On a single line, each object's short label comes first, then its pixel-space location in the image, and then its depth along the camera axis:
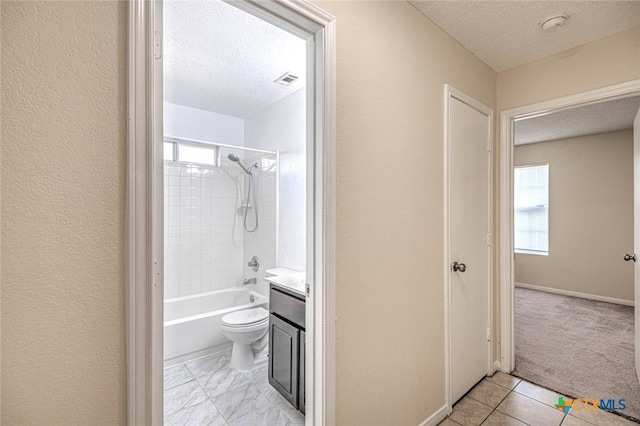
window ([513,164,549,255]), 5.20
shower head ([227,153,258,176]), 3.47
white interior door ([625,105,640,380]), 2.24
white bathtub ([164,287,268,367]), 2.72
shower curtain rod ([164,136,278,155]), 2.98
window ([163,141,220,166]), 3.16
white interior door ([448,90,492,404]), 2.05
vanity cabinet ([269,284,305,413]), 1.93
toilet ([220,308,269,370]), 2.61
